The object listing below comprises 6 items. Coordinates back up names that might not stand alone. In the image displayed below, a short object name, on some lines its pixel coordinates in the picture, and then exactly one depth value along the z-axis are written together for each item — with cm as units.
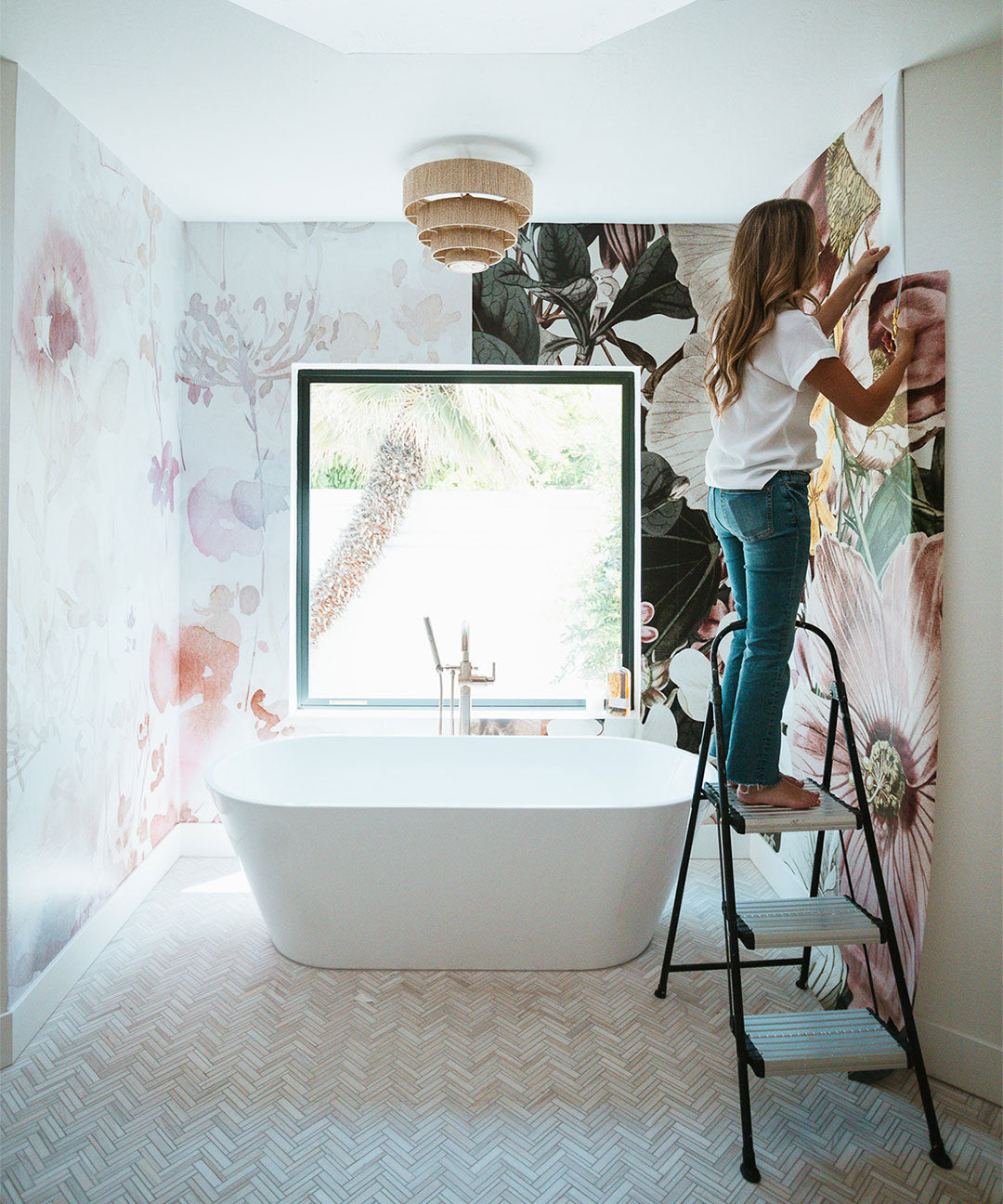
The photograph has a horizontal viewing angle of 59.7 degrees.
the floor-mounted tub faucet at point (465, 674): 336
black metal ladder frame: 178
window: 361
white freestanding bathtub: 240
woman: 194
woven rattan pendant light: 257
